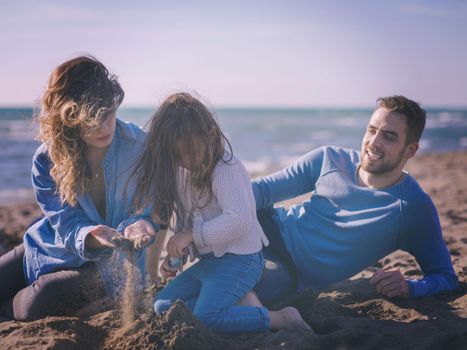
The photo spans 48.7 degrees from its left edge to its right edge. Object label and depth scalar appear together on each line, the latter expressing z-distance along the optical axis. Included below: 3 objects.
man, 3.28
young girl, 2.93
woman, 3.06
